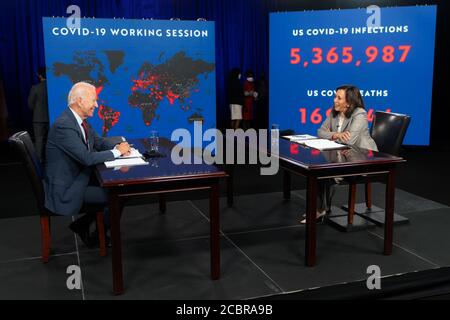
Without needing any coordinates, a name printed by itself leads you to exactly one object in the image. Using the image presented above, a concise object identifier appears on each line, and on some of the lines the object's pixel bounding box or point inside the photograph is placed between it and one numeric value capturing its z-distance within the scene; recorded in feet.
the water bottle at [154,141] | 11.58
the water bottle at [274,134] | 12.82
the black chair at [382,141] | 12.82
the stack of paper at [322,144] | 11.95
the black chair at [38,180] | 10.07
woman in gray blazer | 12.75
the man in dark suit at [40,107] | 21.66
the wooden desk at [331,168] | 10.13
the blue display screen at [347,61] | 20.99
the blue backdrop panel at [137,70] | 18.66
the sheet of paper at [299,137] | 13.55
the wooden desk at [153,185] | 8.92
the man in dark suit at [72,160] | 10.03
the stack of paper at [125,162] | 10.05
